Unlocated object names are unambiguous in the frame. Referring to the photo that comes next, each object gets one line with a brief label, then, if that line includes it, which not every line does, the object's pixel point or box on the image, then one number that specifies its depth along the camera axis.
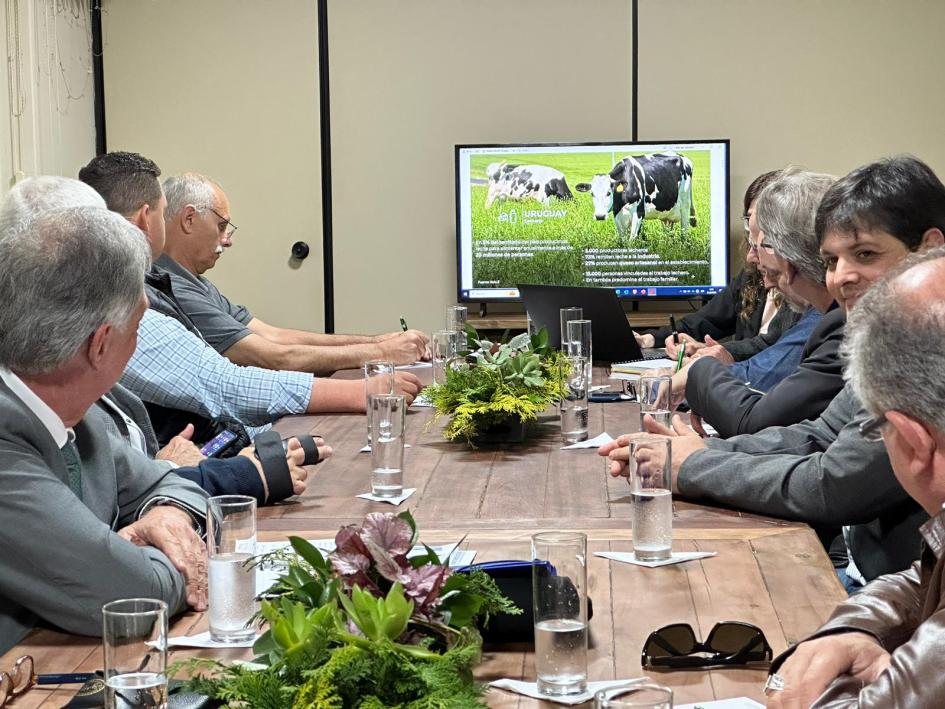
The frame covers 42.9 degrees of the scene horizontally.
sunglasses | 1.36
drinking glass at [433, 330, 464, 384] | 3.28
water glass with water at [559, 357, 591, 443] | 2.70
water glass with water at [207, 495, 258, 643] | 1.46
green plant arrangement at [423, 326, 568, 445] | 2.69
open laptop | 4.12
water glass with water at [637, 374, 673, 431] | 2.46
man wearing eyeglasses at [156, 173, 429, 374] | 4.07
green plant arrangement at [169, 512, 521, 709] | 1.06
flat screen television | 6.06
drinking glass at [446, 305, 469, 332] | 3.81
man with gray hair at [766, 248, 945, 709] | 1.14
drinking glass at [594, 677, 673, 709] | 0.93
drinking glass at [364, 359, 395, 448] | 2.61
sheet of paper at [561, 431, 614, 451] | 2.68
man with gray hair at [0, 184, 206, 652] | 1.52
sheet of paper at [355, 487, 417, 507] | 2.19
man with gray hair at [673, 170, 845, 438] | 2.63
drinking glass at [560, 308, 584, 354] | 3.43
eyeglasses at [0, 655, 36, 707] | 1.28
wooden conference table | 1.42
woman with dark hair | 4.29
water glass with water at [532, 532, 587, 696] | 1.26
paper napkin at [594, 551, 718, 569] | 1.75
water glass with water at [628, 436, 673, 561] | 1.74
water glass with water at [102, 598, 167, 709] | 1.10
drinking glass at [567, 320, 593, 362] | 3.00
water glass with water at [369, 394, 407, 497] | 2.17
